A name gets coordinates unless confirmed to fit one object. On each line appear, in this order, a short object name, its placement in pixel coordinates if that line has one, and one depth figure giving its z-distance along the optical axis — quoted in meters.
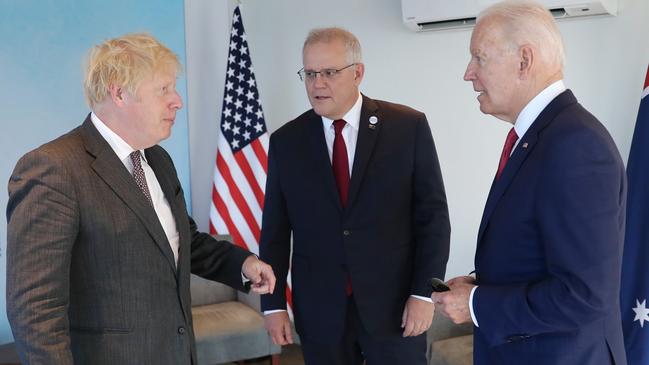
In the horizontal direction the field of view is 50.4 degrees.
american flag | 4.70
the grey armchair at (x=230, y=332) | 4.00
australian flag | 3.14
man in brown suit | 1.62
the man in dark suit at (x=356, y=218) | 2.41
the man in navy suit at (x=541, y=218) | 1.54
